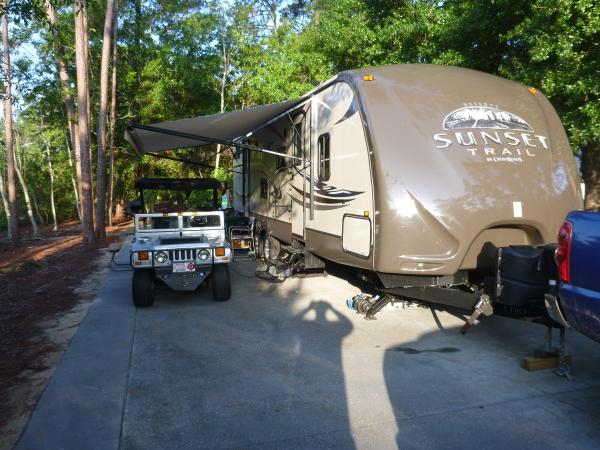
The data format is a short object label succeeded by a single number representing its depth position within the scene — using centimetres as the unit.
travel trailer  484
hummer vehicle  660
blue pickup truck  311
